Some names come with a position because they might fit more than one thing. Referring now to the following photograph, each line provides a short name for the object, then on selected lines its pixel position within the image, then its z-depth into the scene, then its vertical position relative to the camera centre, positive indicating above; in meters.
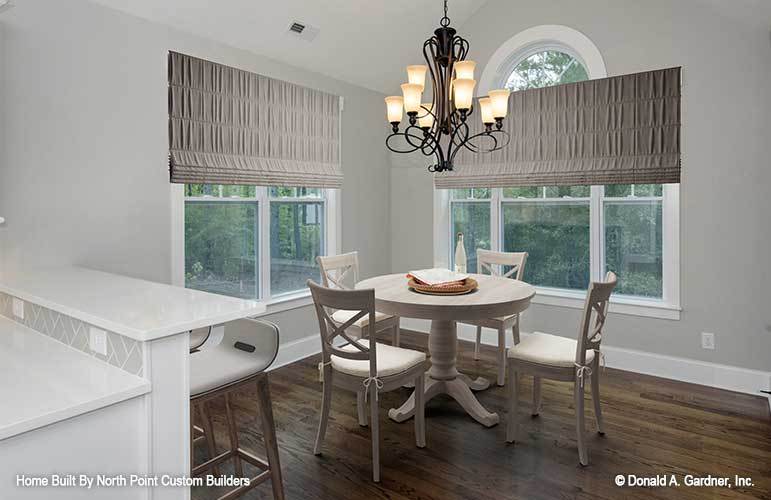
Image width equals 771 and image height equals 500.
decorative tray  2.95 -0.30
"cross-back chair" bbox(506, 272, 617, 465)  2.57 -0.66
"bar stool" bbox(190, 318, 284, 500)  1.78 -0.49
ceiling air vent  3.78 +1.62
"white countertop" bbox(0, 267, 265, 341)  1.50 -0.23
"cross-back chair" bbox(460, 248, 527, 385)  3.69 -0.30
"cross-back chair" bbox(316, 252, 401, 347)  3.40 -0.35
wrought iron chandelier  2.91 +0.85
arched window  3.97 +0.15
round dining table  2.69 -0.40
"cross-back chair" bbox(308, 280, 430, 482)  2.40 -0.66
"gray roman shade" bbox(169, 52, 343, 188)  3.35 +0.85
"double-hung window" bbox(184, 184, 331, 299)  3.65 +0.01
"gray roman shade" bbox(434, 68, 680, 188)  3.76 +0.83
